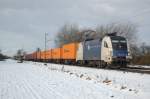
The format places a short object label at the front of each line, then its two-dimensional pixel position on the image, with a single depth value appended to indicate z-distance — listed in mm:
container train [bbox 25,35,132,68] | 19200
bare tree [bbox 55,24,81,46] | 69562
